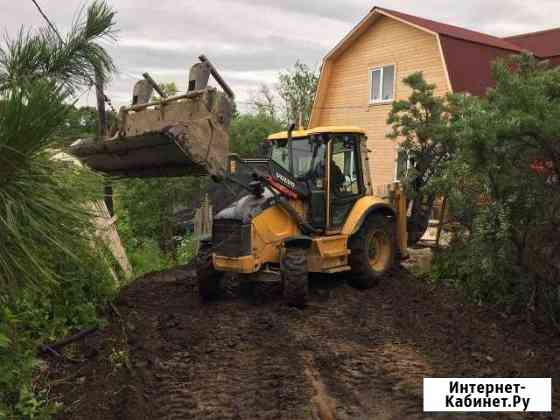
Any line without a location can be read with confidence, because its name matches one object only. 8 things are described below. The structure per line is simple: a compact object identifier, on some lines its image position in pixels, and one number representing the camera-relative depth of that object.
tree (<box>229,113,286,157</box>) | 22.20
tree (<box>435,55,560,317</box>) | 5.65
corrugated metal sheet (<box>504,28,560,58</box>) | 17.34
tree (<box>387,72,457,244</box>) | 9.45
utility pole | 3.47
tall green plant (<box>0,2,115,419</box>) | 1.72
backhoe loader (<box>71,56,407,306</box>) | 5.40
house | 15.84
